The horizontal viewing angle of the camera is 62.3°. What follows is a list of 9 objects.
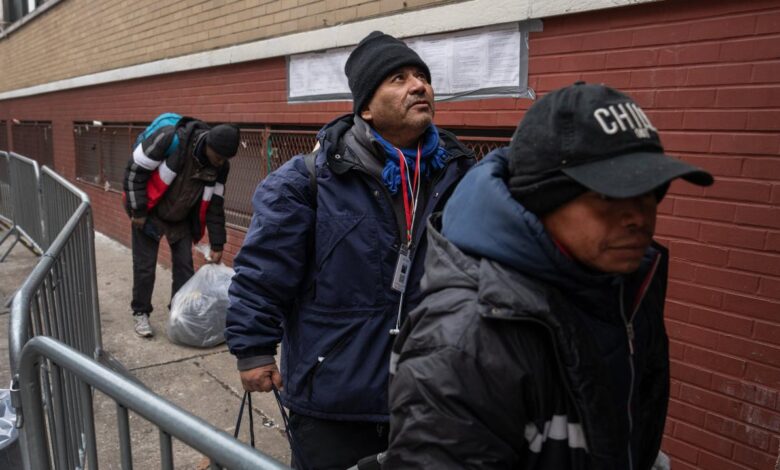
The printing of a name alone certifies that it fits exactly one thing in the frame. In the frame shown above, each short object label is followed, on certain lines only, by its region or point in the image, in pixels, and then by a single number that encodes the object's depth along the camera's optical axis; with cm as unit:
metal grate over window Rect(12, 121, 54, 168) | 1278
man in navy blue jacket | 212
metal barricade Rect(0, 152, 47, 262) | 712
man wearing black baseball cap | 113
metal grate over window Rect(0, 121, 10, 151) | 1594
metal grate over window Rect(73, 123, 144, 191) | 920
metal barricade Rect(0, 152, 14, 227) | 926
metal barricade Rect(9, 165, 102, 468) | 227
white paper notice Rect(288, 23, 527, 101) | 356
